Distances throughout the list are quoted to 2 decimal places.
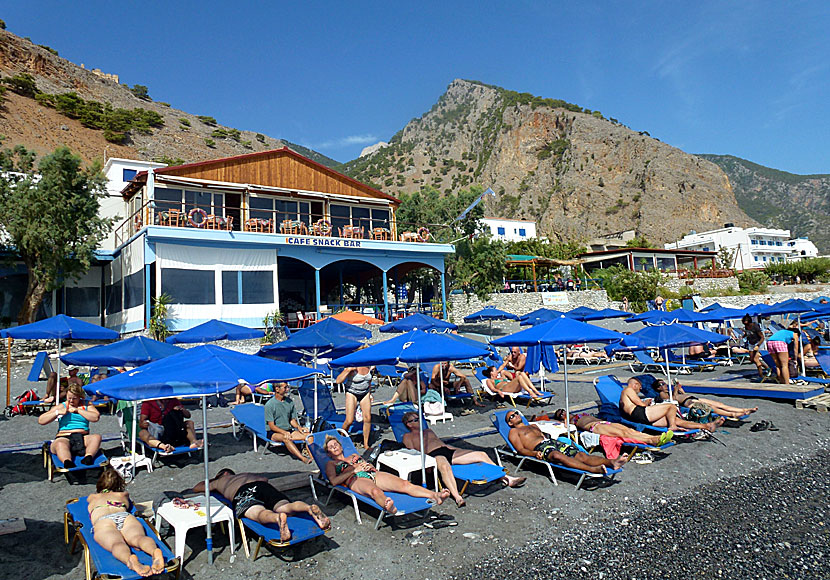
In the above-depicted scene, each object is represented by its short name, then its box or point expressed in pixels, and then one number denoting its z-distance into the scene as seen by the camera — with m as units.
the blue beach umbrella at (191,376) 4.00
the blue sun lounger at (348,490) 4.76
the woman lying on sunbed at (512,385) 11.05
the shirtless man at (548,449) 5.76
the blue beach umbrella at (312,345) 9.36
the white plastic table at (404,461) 5.62
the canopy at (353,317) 17.12
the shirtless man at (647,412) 7.41
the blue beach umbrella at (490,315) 19.78
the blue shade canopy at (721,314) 14.75
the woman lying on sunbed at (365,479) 4.91
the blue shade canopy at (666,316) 15.08
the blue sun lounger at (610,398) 7.84
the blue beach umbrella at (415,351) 5.53
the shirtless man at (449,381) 10.76
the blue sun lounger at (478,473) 5.39
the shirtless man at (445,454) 5.49
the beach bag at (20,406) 10.55
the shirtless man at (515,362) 12.66
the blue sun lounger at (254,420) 7.46
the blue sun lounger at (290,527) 4.08
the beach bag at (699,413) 8.01
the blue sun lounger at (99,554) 3.57
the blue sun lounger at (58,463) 6.10
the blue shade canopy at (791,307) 12.21
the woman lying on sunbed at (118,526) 3.71
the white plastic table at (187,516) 4.16
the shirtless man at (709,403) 8.02
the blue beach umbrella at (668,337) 8.69
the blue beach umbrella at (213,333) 12.26
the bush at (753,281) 41.22
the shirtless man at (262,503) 4.24
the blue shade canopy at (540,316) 17.20
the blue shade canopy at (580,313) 18.73
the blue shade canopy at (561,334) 7.20
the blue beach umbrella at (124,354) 7.58
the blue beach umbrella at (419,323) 14.50
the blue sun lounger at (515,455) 5.74
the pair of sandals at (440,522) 4.88
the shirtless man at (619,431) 6.89
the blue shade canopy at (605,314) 18.48
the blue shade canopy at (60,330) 9.93
